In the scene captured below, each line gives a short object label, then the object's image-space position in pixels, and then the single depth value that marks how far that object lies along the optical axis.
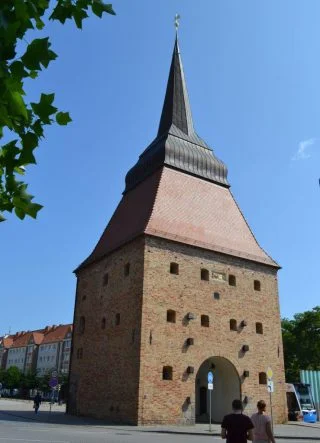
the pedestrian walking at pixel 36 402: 26.22
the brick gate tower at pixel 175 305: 21.27
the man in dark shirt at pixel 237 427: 6.07
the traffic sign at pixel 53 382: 21.73
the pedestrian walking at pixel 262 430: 6.80
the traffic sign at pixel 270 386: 17.75
